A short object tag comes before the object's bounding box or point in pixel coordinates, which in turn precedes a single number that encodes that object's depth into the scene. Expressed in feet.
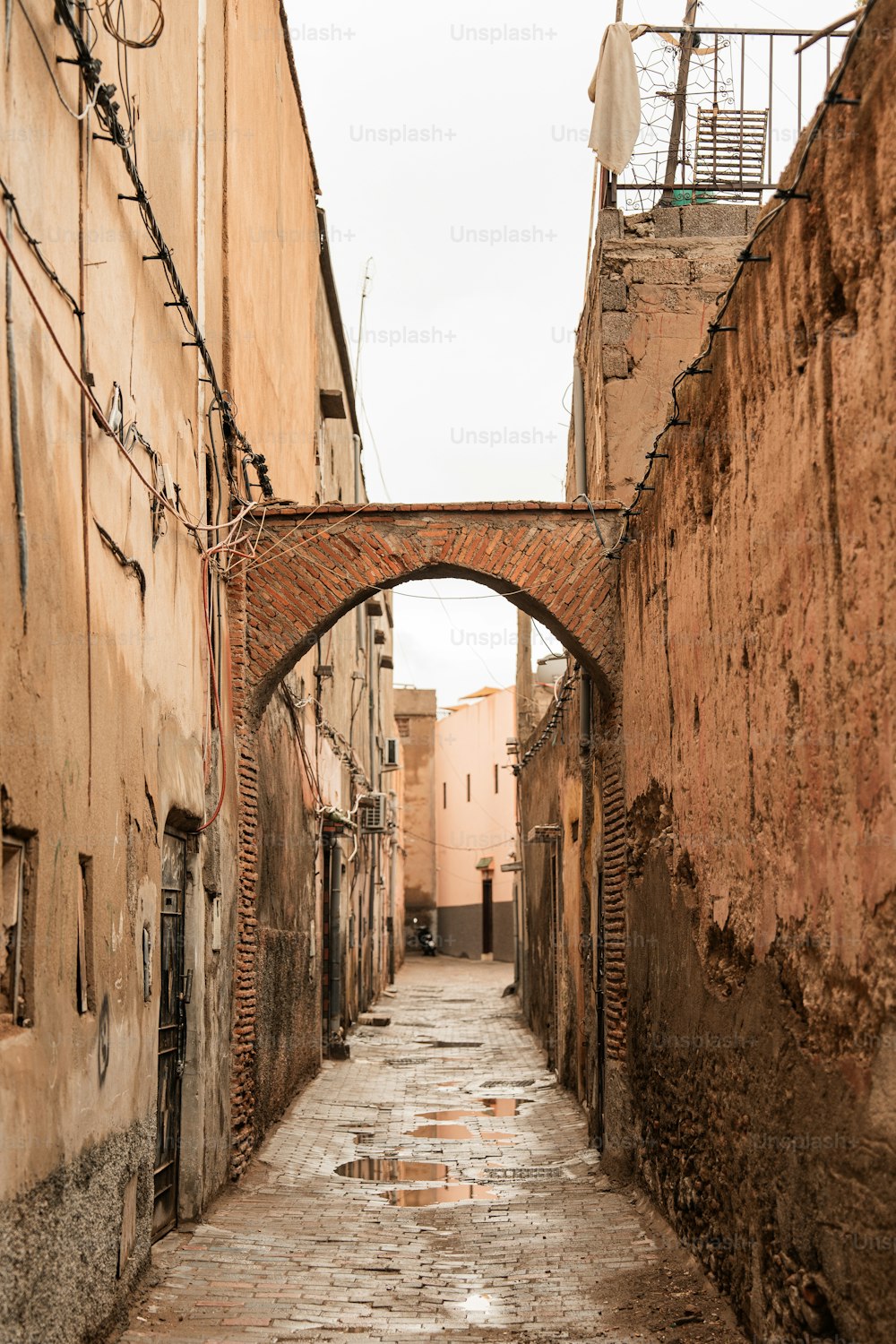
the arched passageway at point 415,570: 32.07
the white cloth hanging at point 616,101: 36.47
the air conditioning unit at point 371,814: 69.05
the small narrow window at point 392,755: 92.38
